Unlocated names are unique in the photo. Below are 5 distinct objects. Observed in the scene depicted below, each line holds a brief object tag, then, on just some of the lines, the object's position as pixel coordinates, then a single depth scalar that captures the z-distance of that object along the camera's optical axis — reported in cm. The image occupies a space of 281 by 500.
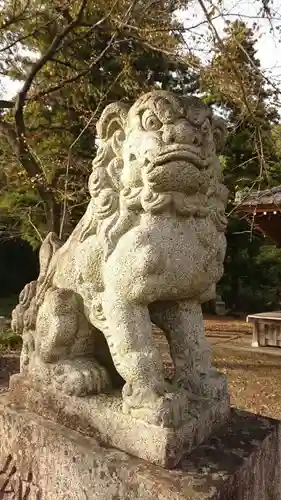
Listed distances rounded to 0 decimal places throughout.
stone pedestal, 140
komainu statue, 155
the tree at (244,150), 428
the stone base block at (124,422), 145
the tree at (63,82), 540
